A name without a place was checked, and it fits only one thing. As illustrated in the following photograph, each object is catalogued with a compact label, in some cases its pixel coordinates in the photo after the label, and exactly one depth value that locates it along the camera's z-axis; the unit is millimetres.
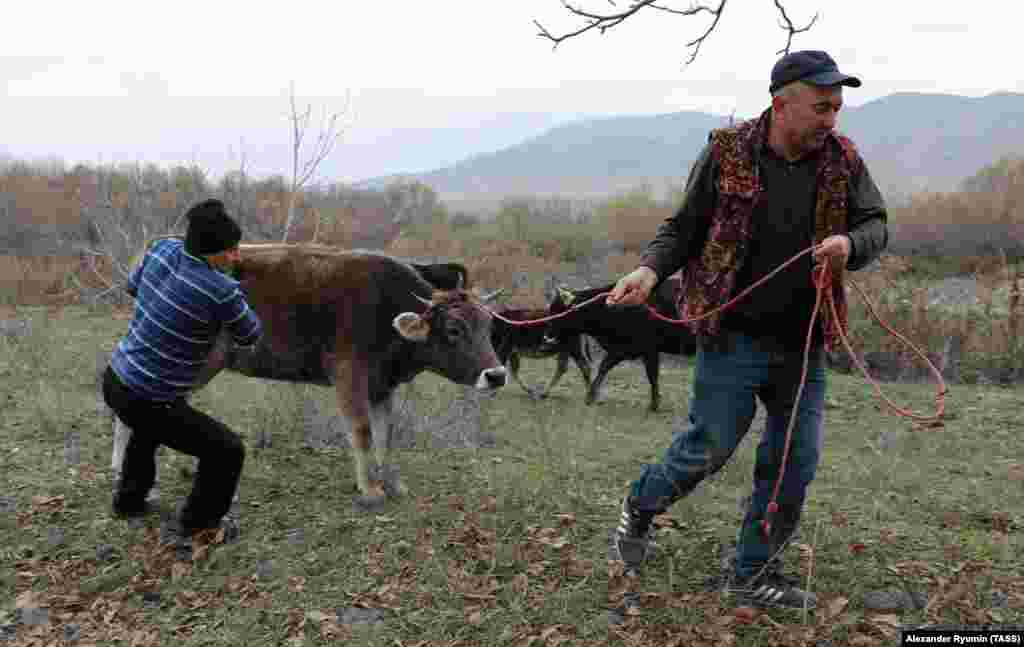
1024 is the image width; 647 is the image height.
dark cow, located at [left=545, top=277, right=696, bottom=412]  12172
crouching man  5094
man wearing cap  3984
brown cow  6371
